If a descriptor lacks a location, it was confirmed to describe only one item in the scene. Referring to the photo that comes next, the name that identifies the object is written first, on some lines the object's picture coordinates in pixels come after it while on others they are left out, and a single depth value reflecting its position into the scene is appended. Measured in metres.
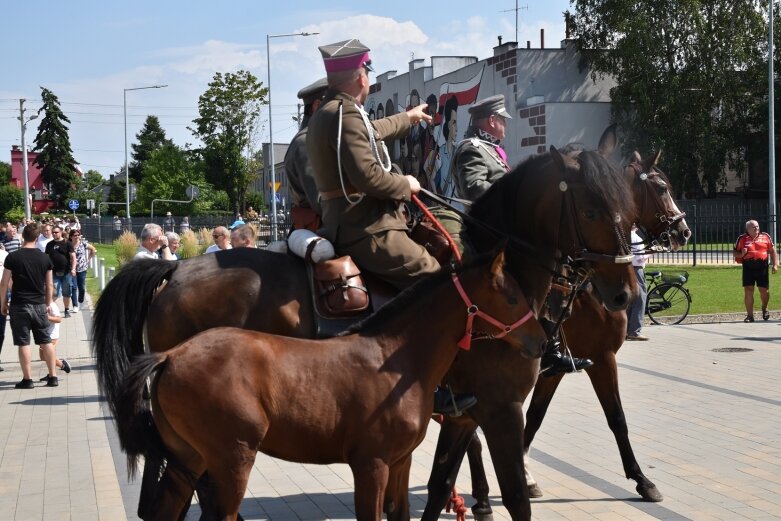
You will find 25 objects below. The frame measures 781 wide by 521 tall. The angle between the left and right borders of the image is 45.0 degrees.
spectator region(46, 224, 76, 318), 19.77
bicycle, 18.16
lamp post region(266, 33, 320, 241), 41.41
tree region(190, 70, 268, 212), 58.75
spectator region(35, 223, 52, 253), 22.23
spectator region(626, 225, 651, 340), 13.85
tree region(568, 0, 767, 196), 42.12
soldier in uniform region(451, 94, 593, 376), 6.45
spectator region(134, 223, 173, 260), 12.28
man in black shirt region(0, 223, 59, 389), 12.74
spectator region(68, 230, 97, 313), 22.83
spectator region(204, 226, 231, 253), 12.63
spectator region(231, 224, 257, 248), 10.95
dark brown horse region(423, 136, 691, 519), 5.74
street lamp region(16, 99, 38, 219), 47.84
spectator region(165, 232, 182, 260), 13.94
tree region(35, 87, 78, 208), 94.06
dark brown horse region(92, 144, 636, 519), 5.20
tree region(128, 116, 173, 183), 127.62
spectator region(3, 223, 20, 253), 23.39
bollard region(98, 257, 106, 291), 25.14
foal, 3.92
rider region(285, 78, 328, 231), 5.83
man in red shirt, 18.06
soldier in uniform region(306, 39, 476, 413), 5.09
